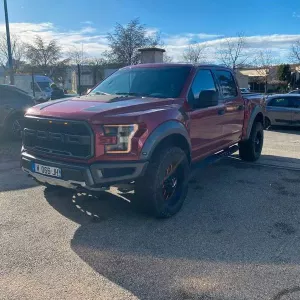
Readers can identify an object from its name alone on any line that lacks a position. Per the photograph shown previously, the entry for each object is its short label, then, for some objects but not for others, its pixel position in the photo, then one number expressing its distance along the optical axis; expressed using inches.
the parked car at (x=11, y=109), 357.1
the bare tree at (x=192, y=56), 1444.4
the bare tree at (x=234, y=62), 1518.2
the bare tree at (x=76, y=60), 1807.0
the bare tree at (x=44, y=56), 1808.6
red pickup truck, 146.9
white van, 996.6
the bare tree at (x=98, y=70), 790.0
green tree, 1609.3
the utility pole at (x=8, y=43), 615.9
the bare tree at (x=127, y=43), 1395.2
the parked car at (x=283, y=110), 539.8
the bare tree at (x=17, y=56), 1572.3
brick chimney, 502.9
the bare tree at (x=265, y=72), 1724.4
